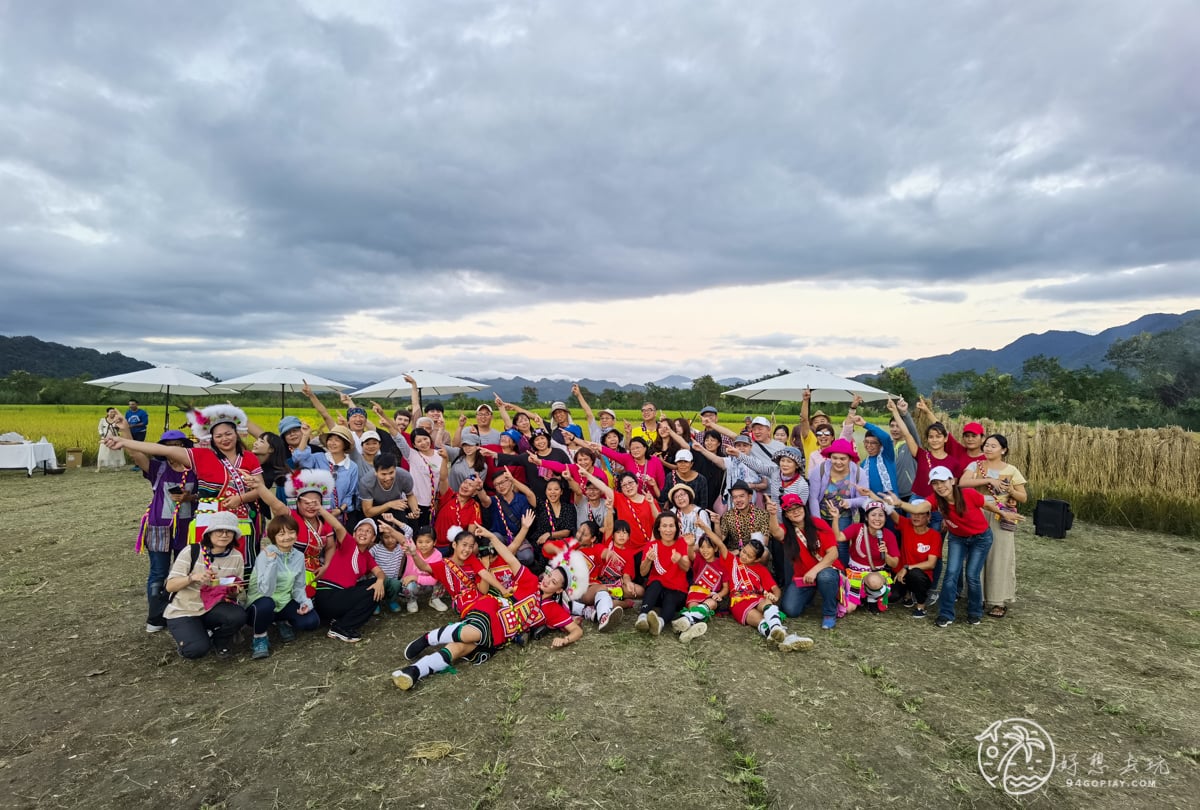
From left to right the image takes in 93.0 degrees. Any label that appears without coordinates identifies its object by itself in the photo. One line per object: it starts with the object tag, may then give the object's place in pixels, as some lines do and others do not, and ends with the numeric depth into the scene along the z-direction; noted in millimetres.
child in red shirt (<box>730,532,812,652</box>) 5695
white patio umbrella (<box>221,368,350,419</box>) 10336
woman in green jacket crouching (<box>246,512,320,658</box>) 4996
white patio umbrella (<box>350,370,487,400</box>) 10195
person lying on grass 4750
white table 15289
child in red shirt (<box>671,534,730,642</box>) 5702
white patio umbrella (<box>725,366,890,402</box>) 8477
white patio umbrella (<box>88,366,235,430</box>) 11883
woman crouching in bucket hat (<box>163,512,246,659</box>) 4707
